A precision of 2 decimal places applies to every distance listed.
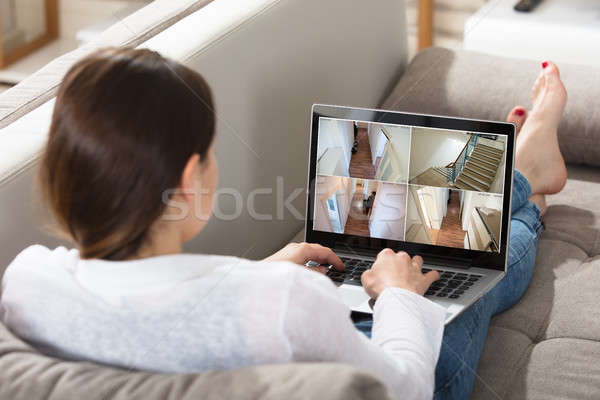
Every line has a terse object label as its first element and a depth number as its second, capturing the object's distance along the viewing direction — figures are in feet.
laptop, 7.81
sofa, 6.00
